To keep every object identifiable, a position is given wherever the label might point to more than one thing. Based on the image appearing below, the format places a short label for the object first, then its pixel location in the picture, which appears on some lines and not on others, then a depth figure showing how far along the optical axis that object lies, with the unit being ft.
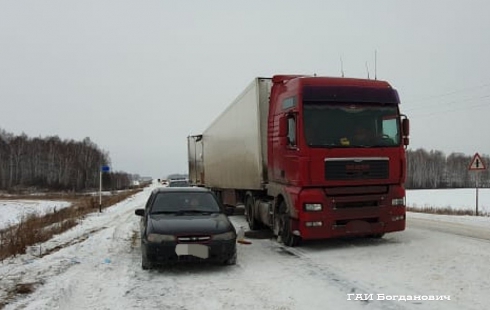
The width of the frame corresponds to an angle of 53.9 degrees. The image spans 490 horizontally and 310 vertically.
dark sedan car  26.76
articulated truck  32.73
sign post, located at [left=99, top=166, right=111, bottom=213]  88.15
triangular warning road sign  66.20
